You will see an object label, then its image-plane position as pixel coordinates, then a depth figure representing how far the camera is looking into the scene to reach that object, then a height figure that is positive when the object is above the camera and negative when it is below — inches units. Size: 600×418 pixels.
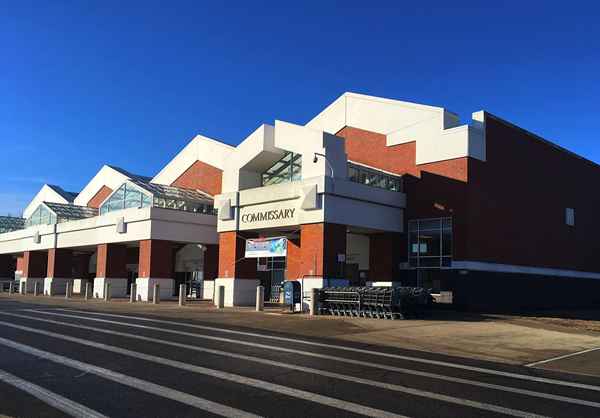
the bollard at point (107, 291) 1568.7 -42.3
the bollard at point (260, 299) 1109.7 -37.2
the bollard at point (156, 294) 1390.3 -40.6
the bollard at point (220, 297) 1247.5 -39.7
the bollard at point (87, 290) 1642.5 -41.1
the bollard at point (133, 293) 1477.6 -41.9
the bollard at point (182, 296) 1278.3 -40.5
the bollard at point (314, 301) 1023.0 -35.9
